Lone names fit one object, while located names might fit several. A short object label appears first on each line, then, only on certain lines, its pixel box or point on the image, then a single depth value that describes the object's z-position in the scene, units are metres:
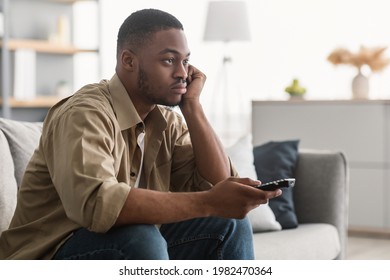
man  2.78
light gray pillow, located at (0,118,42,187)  3.96
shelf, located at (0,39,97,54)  9.40
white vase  8.16
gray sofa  3.80
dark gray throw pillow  5.01
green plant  8.28
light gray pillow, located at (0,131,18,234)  3.66
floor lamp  8.43
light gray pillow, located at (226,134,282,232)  4.81
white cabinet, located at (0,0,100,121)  9.38
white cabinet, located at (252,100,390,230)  7.88
